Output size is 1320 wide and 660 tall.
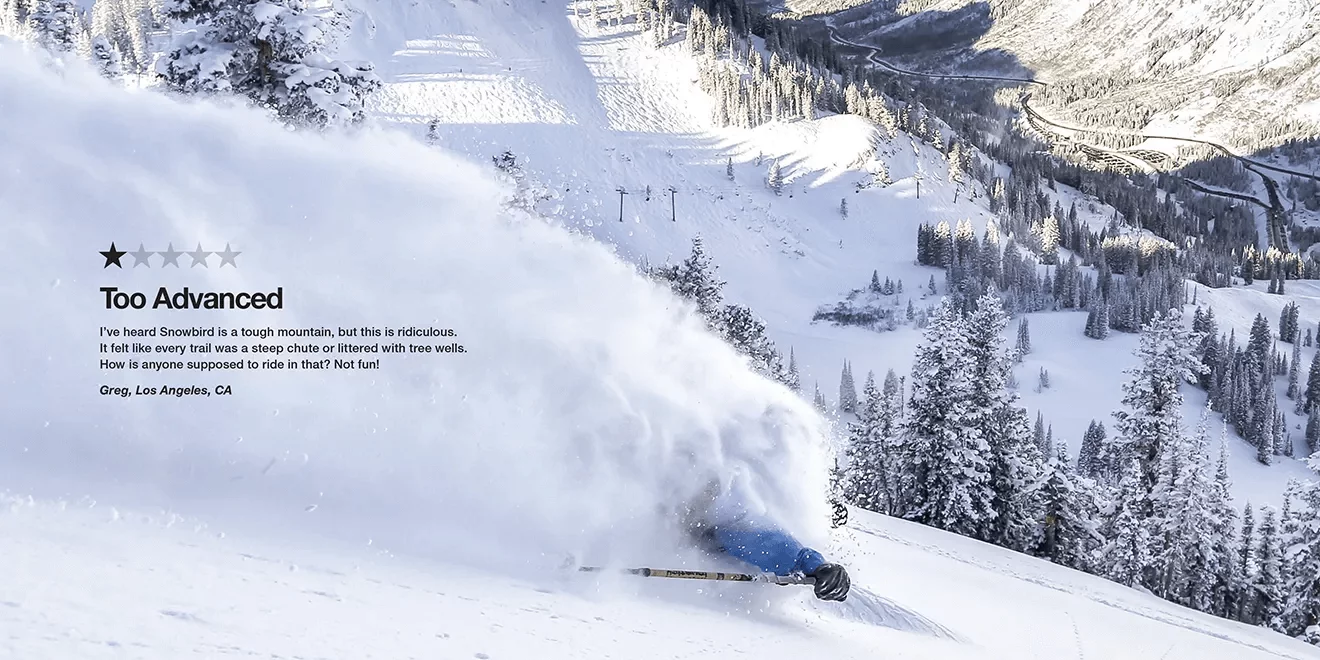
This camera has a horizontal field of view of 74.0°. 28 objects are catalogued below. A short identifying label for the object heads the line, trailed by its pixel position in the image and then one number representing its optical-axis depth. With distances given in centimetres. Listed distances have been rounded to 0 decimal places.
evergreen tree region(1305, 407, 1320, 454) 10119
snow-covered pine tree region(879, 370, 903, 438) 3278
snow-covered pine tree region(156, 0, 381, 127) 1479
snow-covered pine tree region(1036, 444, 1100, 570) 3241
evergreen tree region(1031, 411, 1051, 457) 7621
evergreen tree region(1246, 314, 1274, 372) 11433
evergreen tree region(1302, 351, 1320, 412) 11019
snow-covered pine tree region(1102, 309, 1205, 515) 3050
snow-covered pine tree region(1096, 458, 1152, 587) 3200
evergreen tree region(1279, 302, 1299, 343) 13112
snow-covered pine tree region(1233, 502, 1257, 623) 4025
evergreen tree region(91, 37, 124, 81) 5366
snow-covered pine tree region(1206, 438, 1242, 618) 3734
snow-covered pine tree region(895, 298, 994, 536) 2803
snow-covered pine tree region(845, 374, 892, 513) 3253
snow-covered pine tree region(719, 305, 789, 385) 3091
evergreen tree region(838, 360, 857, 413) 8138
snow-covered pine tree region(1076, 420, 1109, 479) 7619
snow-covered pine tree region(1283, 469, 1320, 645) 2673
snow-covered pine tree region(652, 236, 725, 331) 2927
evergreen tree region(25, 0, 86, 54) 4649
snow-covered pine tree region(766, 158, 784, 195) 10950
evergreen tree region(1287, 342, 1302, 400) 11423
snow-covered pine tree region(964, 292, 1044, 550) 2827
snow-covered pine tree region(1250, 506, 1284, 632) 4012
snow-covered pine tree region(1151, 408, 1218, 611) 3109
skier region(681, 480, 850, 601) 907
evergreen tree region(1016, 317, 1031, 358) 9944
